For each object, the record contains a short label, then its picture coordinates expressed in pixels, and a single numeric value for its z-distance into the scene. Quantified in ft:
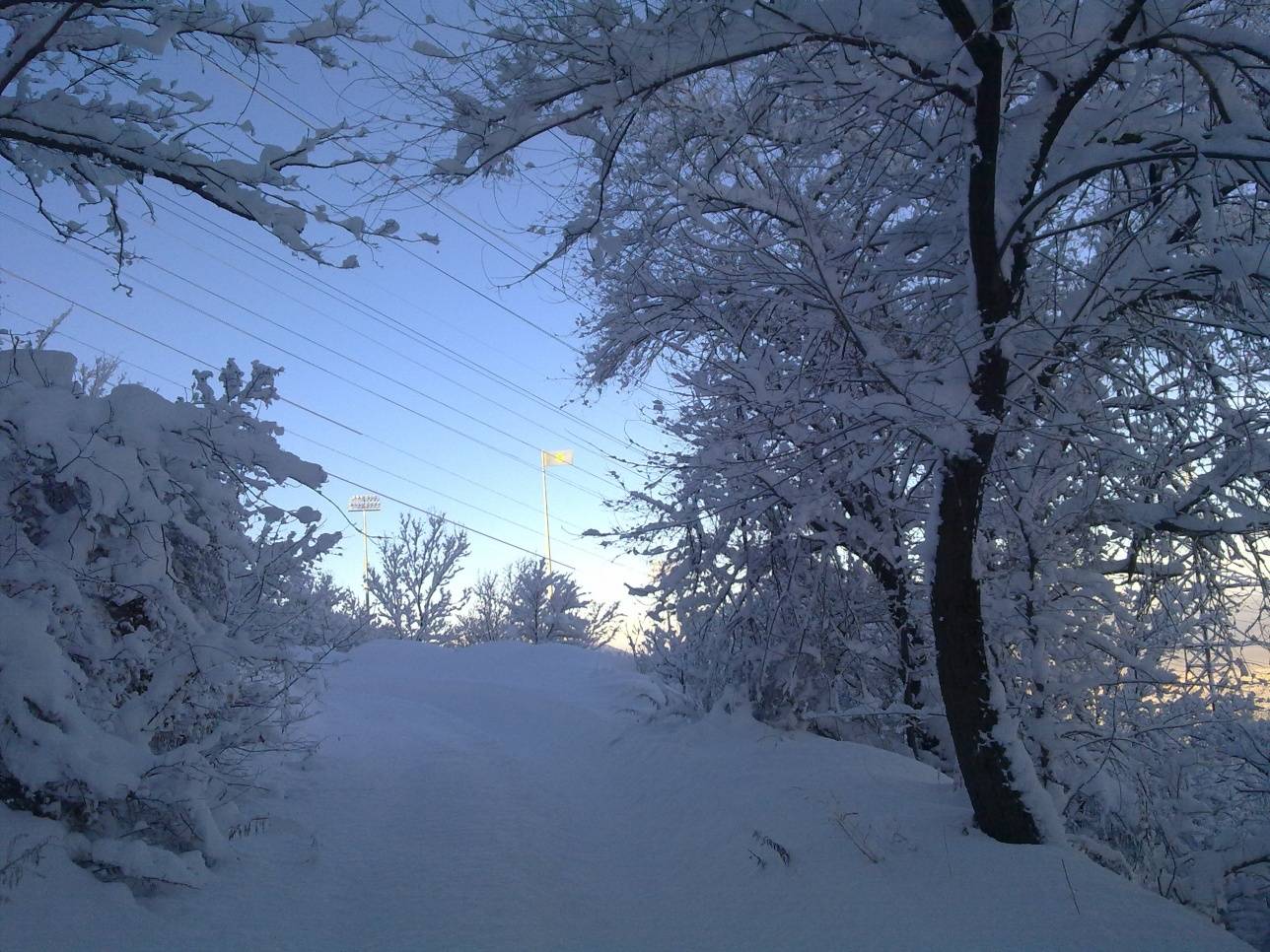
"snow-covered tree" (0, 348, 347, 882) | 11.12
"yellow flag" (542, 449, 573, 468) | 132.26
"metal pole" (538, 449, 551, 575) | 117.70
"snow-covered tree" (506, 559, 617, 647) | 96.37
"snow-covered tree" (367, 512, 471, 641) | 117.39
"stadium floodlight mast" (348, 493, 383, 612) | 173.93
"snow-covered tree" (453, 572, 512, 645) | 119.65
